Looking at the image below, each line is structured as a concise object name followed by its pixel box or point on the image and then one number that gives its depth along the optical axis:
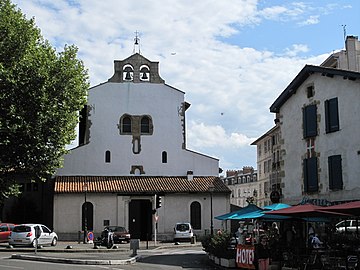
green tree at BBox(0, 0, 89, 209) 30.67
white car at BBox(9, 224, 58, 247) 33.34
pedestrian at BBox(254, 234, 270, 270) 19.58
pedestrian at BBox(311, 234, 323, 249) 20.66
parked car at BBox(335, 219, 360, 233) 27.31
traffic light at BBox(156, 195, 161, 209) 33.88
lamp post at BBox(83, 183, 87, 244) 39.91
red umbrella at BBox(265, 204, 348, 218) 18.53
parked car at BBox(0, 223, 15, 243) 37.62
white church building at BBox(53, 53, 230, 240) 43.62
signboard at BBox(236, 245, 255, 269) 20.41
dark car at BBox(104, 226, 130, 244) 40.34
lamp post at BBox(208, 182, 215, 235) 40.96
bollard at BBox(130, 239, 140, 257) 28.23
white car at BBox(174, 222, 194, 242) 40.97
